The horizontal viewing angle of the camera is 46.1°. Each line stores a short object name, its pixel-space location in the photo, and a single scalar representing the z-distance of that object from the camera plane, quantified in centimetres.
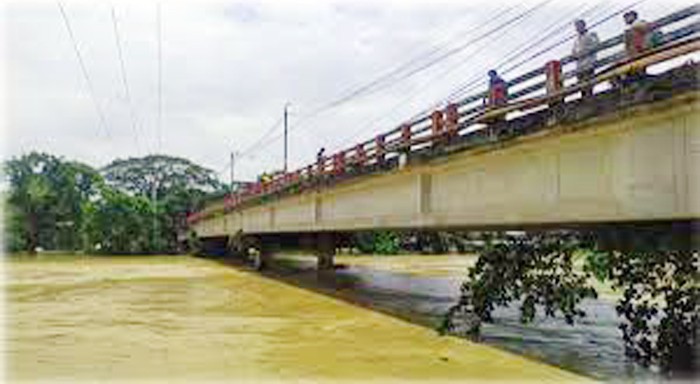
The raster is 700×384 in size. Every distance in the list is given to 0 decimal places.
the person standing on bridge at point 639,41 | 1107
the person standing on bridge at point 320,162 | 2764
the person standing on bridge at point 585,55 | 1233
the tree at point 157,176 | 11400
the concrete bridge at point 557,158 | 1045
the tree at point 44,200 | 8812
